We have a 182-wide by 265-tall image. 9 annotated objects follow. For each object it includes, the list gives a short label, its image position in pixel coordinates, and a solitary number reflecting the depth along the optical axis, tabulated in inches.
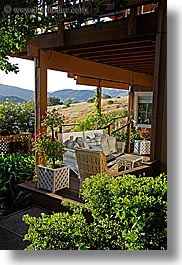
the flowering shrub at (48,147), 144.2
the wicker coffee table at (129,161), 196.5
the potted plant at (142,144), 269.4
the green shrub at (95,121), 268.5
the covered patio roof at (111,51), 118.0
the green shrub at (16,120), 230.9
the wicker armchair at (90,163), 132.1
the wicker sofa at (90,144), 176.4
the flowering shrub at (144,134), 291.4
